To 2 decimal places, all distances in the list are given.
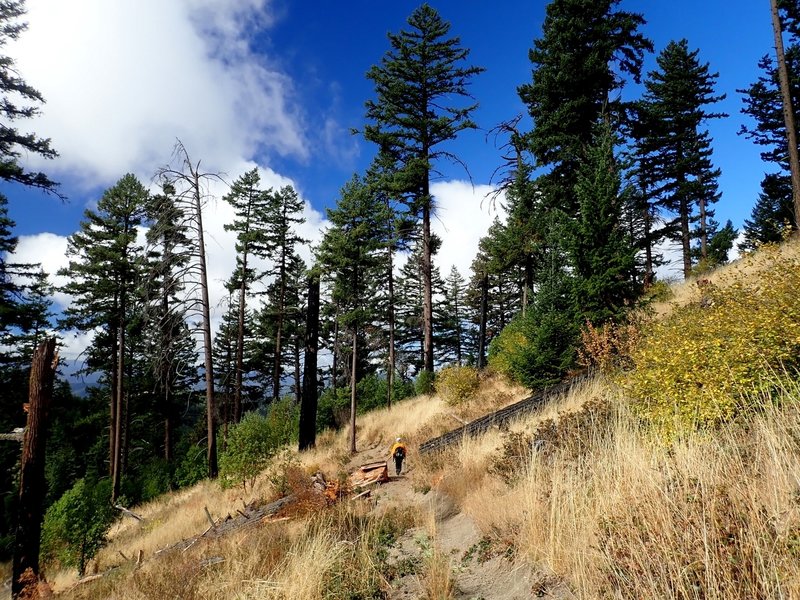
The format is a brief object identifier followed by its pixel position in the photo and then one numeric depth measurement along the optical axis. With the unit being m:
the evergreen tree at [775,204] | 20.59
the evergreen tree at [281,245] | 24.41
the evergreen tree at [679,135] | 24.52
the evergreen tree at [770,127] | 24.38
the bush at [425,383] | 18.69
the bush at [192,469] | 20.42
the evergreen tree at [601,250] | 10.91
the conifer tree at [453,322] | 42.94
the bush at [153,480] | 19.94
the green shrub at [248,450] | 12.25
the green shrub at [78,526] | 9.54
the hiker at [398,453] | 9.98
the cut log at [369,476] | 9.23
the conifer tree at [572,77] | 15.09
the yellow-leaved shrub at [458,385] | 15.51
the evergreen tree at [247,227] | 22.98
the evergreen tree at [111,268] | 18.38
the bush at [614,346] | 7.67
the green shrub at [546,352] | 11.87
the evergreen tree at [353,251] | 15.91
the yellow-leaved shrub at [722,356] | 4.33
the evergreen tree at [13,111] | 10.80
